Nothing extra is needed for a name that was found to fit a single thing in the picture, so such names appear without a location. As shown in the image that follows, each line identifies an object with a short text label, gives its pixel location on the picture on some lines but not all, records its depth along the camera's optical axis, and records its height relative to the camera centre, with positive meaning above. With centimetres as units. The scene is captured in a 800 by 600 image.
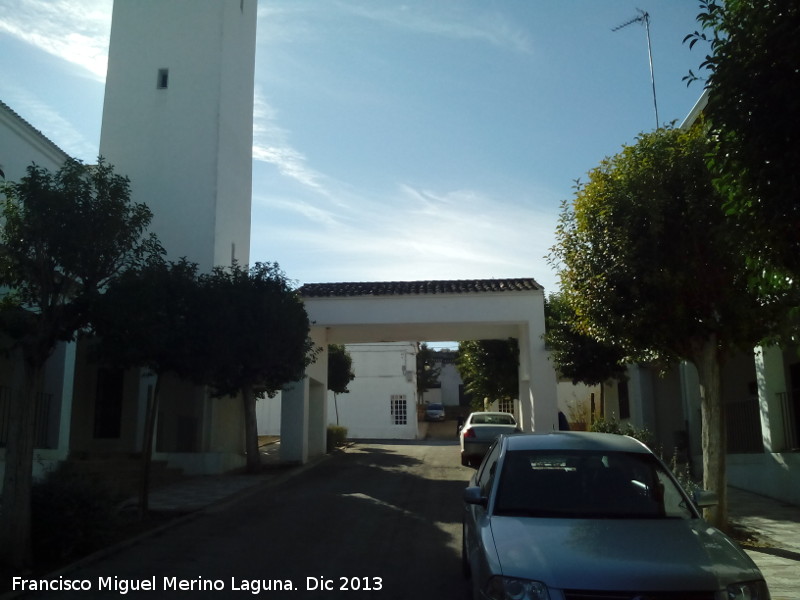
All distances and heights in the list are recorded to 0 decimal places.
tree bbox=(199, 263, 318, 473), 1619 +192
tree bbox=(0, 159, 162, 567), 816 +180
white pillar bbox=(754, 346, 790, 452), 1266 +31
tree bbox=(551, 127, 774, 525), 906 +183
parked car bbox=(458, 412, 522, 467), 1927 -67
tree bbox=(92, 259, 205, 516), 890 +124
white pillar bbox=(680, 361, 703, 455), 1633 +19
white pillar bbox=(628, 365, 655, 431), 1978 +40
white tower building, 2045 +853
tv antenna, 1708 +928
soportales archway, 2119 +291
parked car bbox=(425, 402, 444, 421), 5188 +0
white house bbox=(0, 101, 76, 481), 1405 +71
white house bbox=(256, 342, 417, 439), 4044 +118
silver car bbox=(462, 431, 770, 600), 439 -84
